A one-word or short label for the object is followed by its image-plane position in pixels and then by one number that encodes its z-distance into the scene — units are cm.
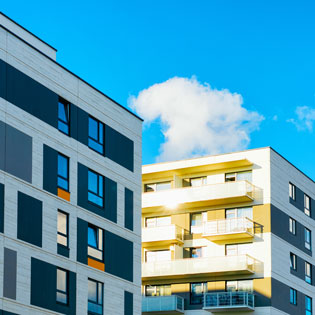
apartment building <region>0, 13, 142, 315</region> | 3441
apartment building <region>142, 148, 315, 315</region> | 5509
